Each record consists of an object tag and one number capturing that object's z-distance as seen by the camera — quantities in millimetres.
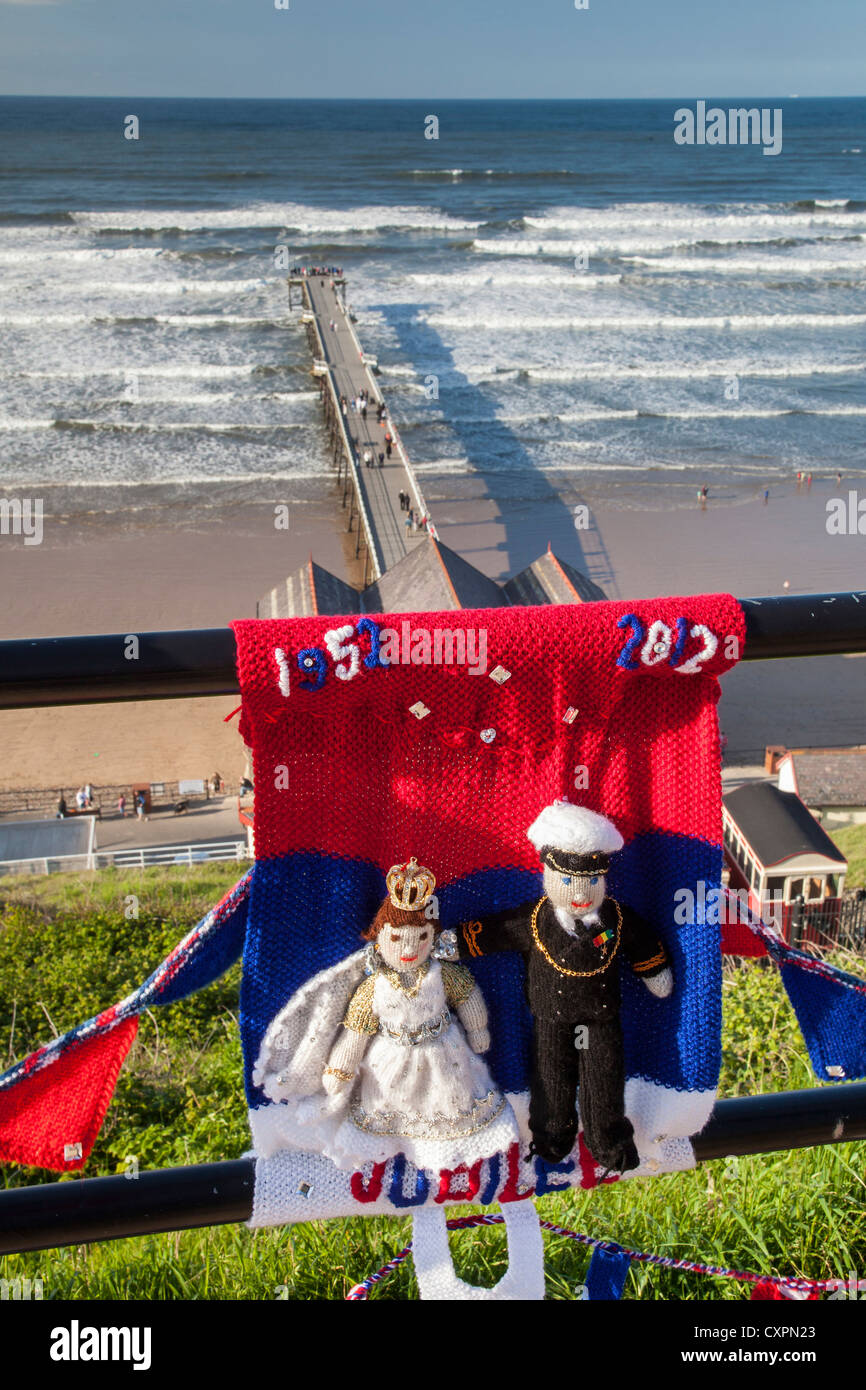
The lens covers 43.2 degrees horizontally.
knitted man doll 1814
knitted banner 1737
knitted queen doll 1788
